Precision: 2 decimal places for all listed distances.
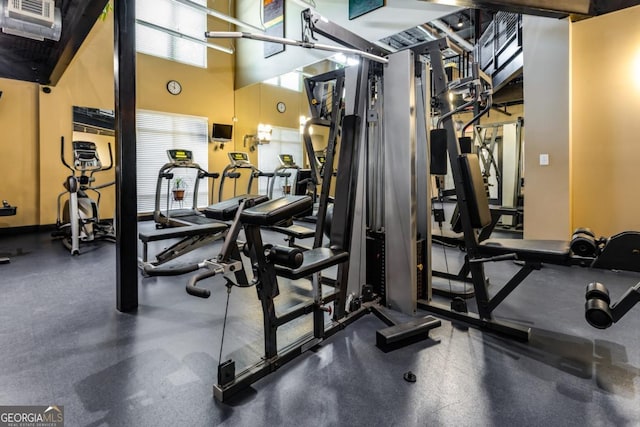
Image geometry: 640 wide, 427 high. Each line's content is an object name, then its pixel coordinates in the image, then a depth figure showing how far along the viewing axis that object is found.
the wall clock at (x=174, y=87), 8.03
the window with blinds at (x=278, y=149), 8.99
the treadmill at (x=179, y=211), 5.32
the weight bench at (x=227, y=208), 1.74
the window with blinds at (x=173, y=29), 7.58
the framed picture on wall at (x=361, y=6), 5.48
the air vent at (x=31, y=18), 3.22
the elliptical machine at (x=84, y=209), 5.19
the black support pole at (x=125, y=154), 2.57
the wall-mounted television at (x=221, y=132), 8.55
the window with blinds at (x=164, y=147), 7.70
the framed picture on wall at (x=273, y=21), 7.04
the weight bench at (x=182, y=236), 3.31
